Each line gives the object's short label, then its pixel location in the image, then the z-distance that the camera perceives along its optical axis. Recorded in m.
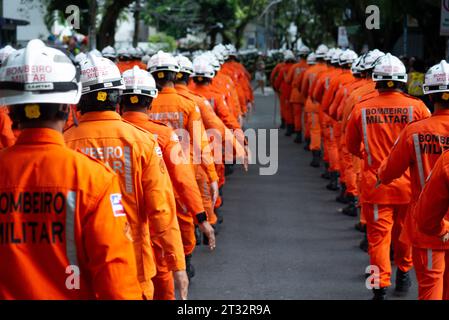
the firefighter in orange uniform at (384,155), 8.20
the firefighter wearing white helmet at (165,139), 6.45
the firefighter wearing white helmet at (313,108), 17.44
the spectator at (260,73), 41.50
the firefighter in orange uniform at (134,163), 5.14
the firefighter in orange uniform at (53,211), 3.62
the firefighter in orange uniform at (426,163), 6.43
